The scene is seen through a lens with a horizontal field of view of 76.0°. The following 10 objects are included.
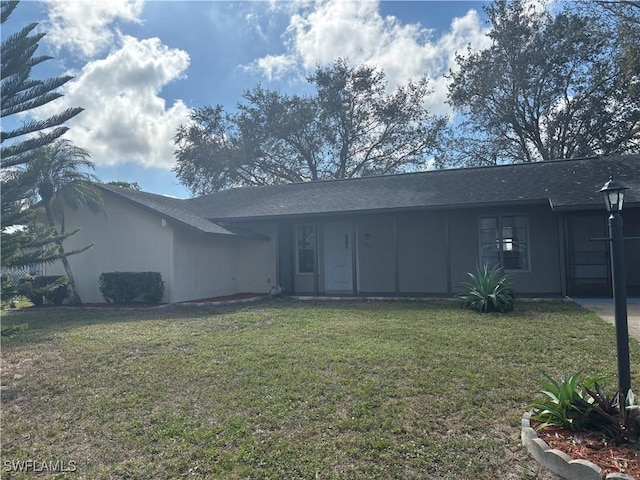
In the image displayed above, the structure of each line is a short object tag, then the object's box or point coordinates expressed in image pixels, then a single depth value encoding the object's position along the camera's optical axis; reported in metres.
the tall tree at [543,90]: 18.66
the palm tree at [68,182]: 11.48
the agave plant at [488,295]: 8.57
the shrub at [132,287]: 11.24
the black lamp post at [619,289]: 3.26
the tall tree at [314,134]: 26.33
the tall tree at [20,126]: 5.10
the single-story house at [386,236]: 10.79
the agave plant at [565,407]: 3.17
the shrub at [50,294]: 11.76
